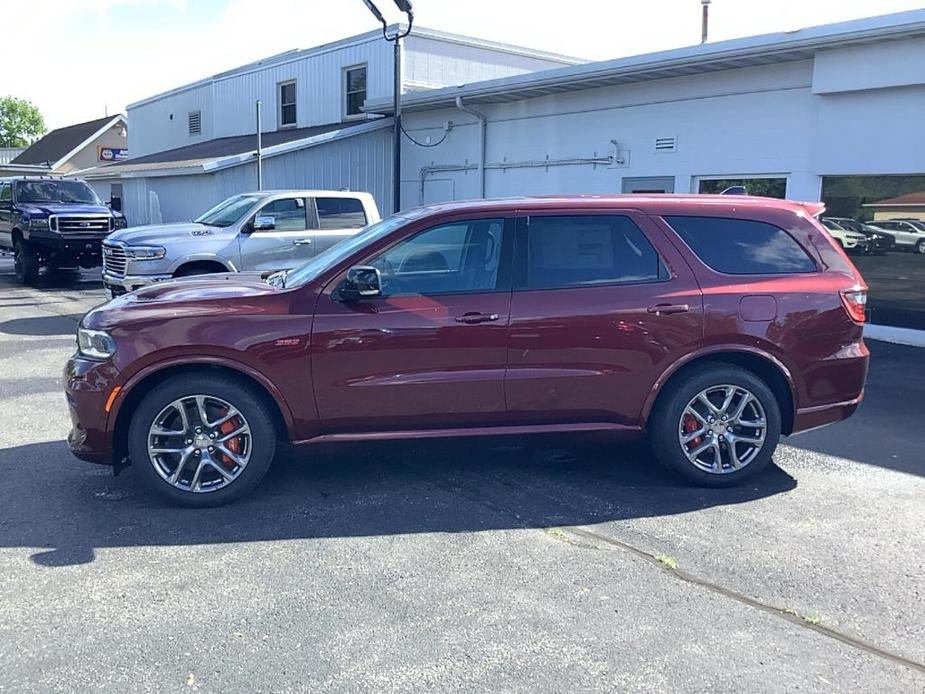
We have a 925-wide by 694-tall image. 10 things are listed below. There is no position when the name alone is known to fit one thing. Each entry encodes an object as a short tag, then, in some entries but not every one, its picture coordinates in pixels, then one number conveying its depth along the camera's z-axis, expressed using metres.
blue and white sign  46.22
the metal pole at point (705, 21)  23.05
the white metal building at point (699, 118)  10.13
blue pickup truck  16.55
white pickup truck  10.86
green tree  80.94
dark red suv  4.81
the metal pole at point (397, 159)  14.83
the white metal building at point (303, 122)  18.75
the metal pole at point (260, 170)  16.44
